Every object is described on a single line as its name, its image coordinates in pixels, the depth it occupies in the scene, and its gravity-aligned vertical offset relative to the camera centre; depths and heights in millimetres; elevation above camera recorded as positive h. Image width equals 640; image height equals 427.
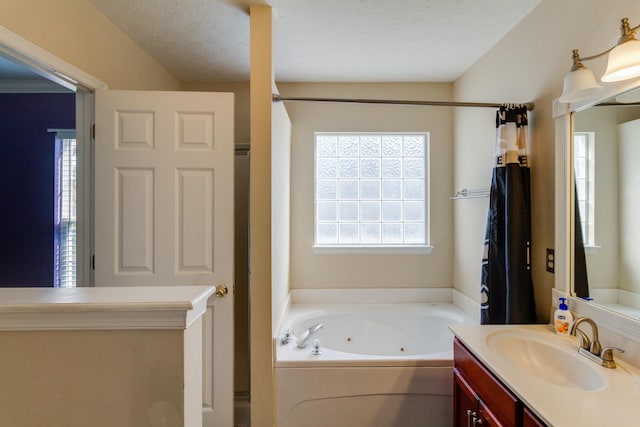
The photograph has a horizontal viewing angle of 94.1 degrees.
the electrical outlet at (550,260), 1486 -219
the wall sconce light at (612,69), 1024 +544
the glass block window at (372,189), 2629 +258
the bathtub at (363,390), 1696 -986
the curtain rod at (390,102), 1724 +714
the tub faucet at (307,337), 1847 -739
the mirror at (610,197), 1116 +78
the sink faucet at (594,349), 1072 -499
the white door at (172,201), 1678 +105
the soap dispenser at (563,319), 1324 -457
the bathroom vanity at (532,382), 850 -552
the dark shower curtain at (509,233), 1558 -84
